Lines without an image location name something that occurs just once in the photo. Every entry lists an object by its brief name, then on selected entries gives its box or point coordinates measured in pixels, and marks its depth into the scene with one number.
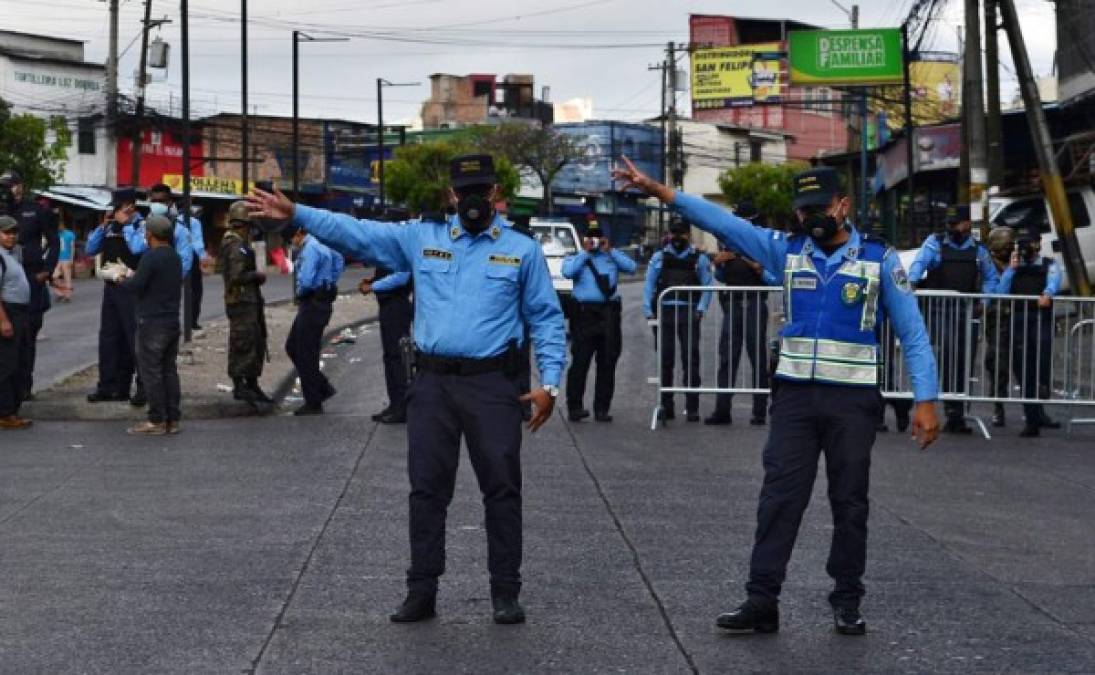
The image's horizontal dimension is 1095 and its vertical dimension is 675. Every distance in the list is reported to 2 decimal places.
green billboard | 57.78
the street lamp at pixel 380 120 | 68.62
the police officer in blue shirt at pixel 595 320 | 17.11
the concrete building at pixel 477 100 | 120.50
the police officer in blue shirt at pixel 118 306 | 16.38
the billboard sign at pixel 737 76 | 117.81
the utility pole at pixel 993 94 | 28.25
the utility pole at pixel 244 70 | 40.63
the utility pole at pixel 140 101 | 62.03
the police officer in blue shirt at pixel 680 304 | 17.17
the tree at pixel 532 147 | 93.44
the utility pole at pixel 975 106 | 26.91
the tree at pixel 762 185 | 104.31
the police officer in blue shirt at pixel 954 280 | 16.95
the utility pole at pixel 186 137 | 24.18
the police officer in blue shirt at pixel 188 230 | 17.47
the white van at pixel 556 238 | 31.48
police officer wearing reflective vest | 7.65
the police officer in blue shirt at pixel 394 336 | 16.16
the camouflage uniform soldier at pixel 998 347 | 16.95
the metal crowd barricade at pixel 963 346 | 16.94
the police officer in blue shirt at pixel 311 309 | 16.94
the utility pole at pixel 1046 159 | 26.11
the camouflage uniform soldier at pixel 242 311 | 17.05
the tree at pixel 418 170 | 87.31
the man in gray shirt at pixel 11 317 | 15.71
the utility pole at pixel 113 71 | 62.53
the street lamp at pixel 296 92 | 48.72
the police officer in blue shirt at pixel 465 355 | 7.86
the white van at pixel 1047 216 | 29.77
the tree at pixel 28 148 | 60.06
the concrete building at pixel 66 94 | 70.50
